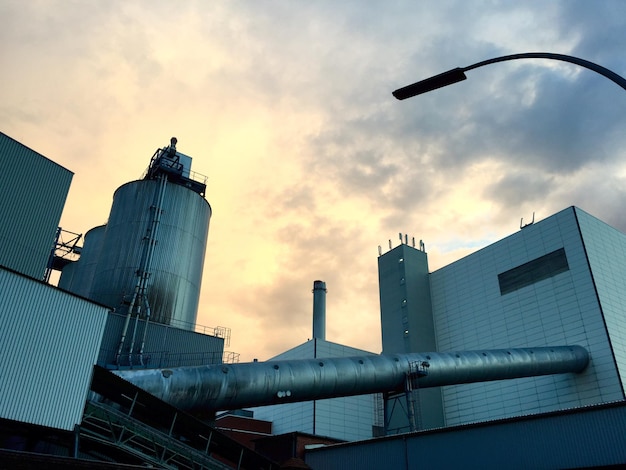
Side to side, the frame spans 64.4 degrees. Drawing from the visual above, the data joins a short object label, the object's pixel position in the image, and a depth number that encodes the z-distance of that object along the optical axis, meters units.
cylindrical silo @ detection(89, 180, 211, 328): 27.45
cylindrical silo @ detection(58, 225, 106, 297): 36.72
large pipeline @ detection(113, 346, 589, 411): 20.41
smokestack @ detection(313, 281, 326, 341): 50.66
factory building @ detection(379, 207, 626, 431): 35.31
